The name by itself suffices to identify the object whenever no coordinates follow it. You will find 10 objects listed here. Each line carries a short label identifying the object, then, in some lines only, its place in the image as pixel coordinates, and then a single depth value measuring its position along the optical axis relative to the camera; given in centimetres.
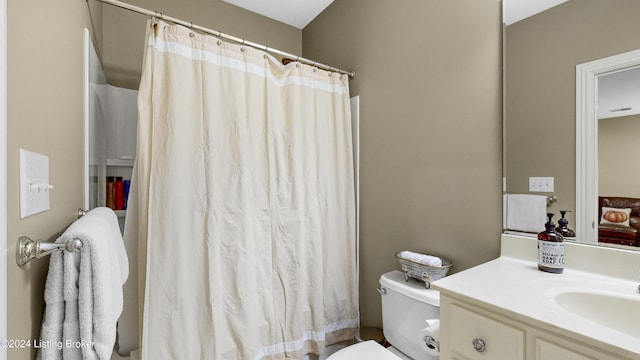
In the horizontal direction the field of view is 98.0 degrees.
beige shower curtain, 129
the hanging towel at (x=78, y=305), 65
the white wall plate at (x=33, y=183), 58
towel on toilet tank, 136
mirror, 100
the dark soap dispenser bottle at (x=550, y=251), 101
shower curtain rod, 124
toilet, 127
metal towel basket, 134
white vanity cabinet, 64
